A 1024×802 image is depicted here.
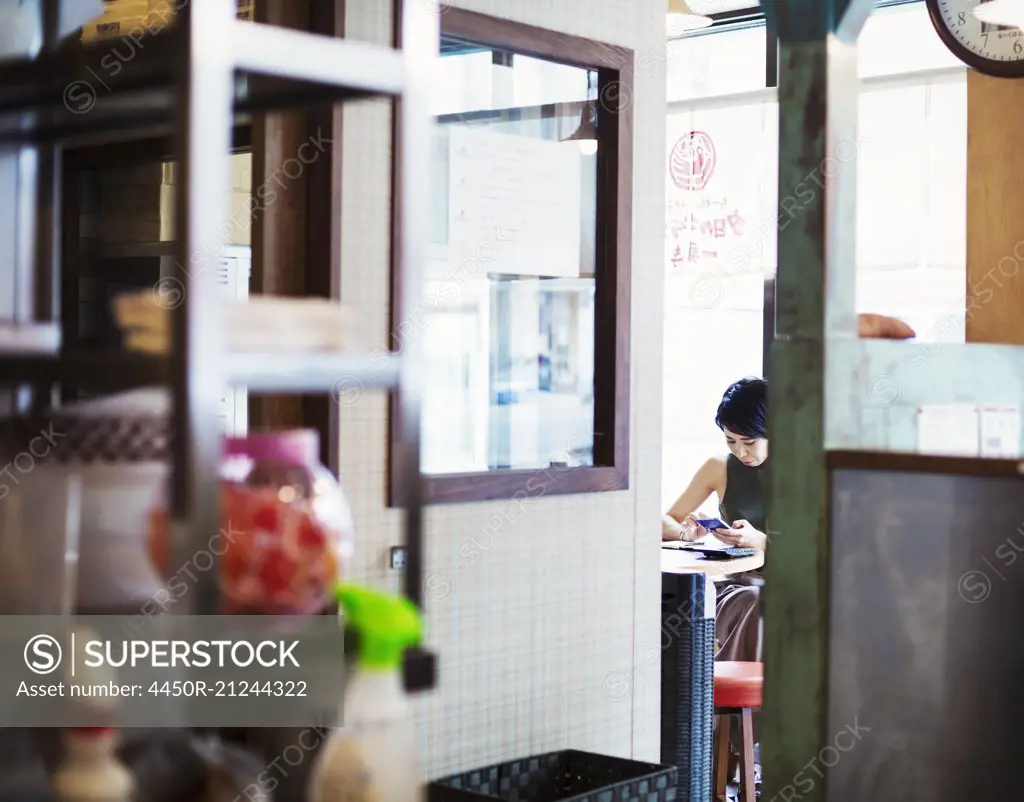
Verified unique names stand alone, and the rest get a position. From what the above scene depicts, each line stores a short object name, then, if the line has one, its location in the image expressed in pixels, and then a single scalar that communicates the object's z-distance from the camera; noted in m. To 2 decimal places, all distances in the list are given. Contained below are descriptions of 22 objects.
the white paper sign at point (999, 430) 2.44
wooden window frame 2.96
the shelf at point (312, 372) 1.19
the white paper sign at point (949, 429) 2.39
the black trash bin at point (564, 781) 2.56
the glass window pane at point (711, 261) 6.54
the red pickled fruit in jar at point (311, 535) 1.24
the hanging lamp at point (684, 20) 5.05
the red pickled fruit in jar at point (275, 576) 1.23
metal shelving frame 1.14
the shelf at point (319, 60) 1.20
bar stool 4.16
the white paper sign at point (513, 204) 2.72
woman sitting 4.96
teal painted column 2.25
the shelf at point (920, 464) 2.08
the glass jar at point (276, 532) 1.22
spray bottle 1.26
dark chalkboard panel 2.28
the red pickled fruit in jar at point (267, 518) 1.22
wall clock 3.32
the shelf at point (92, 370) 1.16
